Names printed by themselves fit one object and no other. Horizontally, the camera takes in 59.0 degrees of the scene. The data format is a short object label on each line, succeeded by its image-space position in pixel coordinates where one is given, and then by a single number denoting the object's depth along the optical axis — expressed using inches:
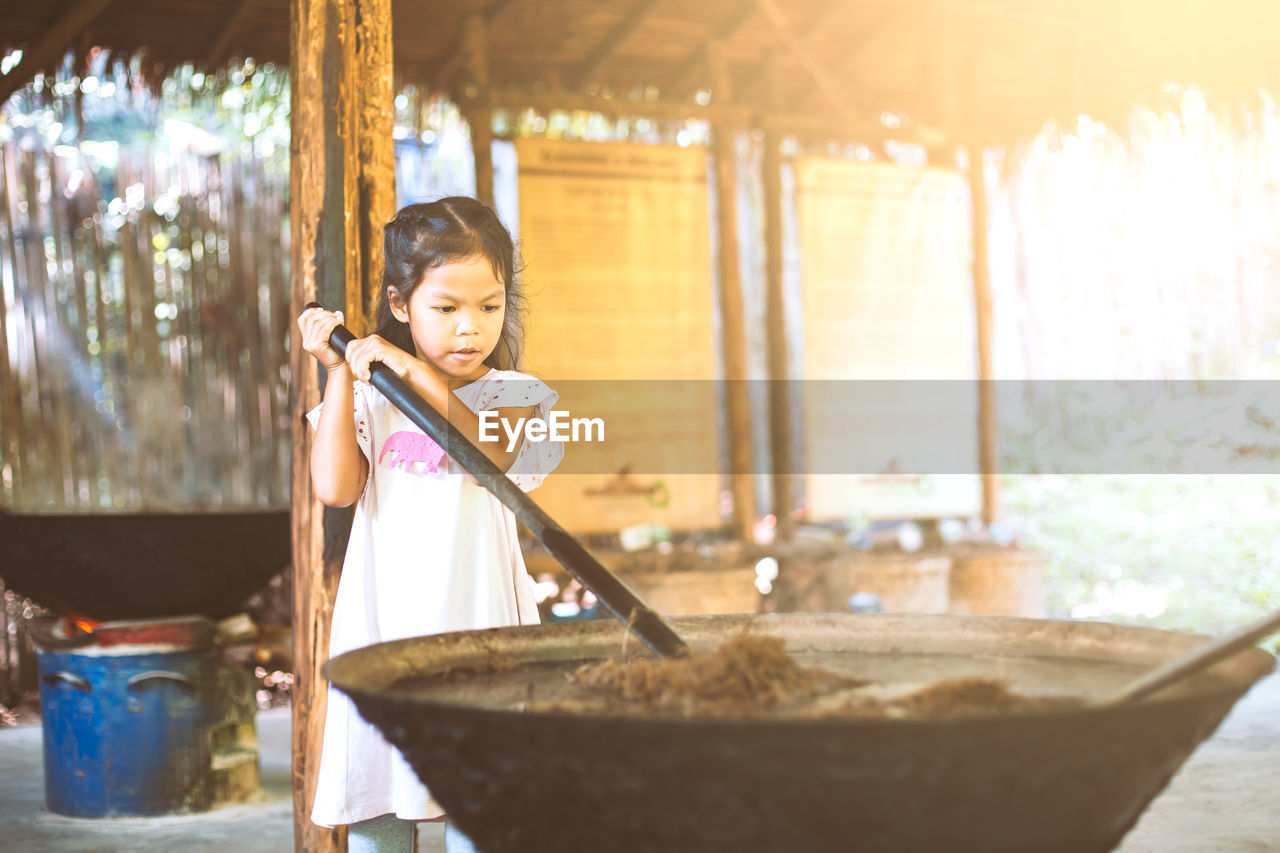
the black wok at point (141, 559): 142.7
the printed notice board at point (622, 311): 173.8
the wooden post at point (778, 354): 189.8
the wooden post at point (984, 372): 208.4
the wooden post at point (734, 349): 187.9
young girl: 76.4
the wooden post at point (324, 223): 102.0
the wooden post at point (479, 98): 167.3
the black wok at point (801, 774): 40.6
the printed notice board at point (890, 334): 194.7
